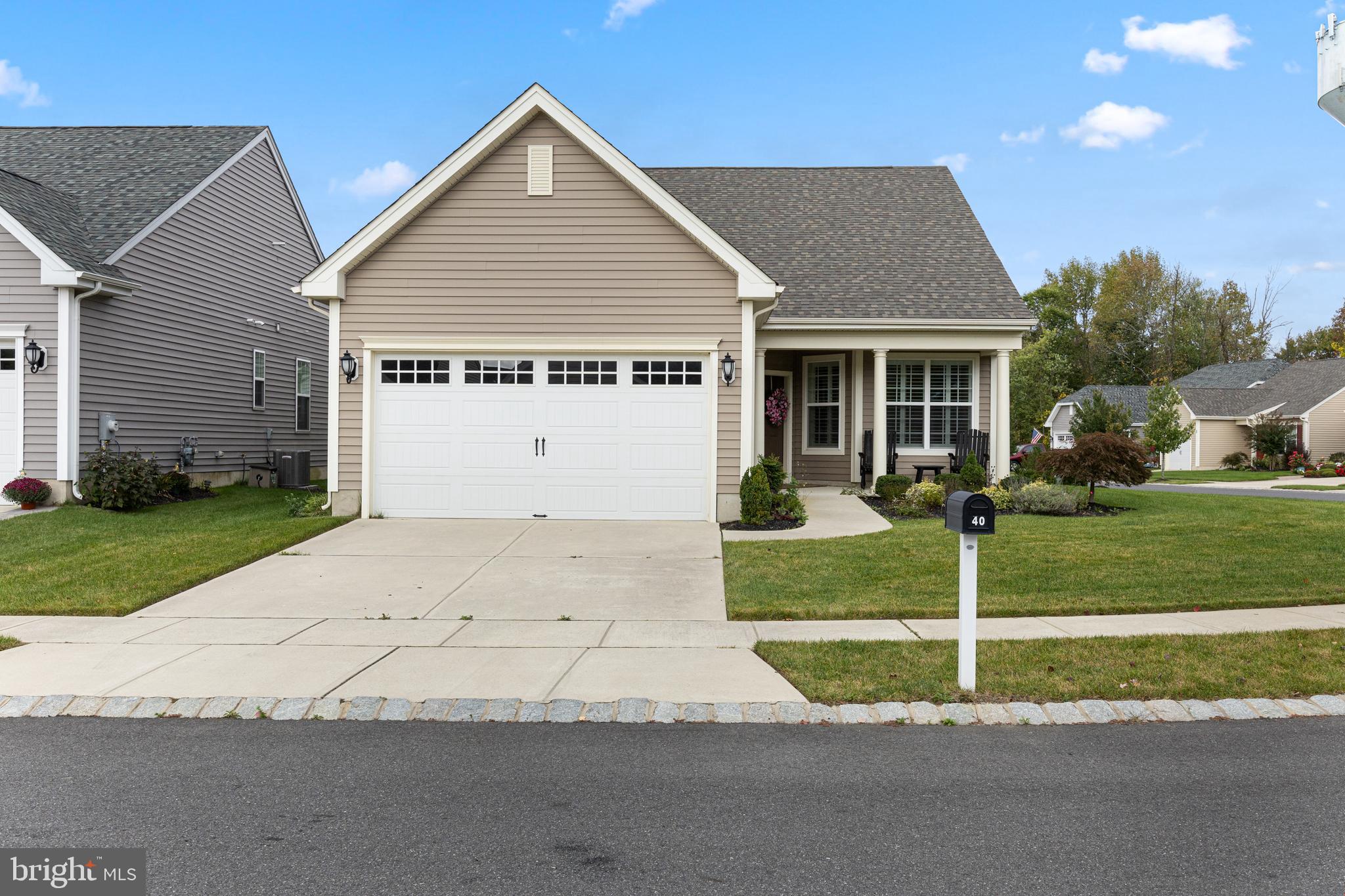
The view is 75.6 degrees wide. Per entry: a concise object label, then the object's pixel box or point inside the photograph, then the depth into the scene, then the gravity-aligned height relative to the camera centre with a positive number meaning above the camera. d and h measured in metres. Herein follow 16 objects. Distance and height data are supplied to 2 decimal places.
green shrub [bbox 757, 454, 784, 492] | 13.74 -0.42
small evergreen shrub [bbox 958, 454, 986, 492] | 14.97 -0.51
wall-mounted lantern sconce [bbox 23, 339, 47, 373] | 14.21 +1.41
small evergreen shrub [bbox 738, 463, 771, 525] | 12.70 -0.80
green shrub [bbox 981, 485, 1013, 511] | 14.45 -0.87
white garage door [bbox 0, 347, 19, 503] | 14.41 +0.35
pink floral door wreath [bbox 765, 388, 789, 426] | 18.23 +0.81
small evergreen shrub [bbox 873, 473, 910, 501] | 14.99 -0.71
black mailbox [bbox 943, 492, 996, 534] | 5.49 -0.44
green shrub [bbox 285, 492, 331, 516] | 13.69 -0.98
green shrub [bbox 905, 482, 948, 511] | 14.12 -0.83
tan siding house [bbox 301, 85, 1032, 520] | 13.36 +1.52
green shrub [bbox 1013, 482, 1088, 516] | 13.95 -0.87
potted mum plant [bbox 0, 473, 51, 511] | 14.01 -0.82
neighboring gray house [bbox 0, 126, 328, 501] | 14.37 +2.78
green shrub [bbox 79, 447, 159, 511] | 14.18 -0.66
